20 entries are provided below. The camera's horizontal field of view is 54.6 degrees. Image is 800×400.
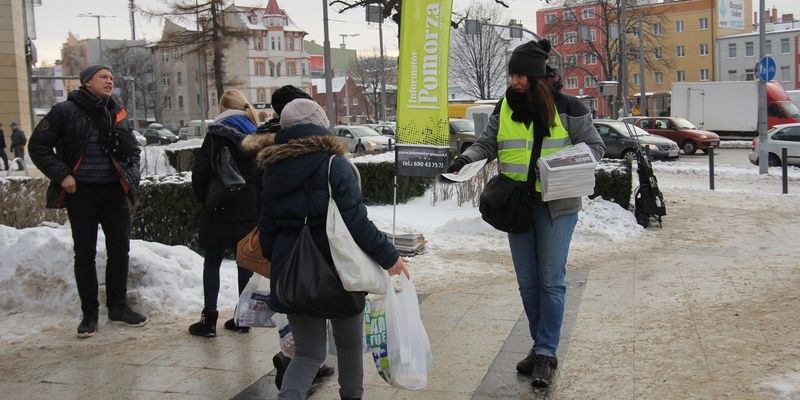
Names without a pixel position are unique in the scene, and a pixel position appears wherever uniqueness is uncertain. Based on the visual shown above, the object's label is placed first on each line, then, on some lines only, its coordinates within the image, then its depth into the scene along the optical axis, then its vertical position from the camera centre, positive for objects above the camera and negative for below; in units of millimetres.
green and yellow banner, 7568 +437
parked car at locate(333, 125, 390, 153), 34438 -190
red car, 29391 -337
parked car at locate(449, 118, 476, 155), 26769 -99
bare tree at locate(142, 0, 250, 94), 26812 +3745
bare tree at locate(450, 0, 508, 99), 62625 +5695
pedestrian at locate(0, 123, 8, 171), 27781 -133
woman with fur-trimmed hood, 3344 -341
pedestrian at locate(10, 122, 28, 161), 29438 +146
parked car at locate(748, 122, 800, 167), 21016 -637
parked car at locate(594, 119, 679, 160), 25125 -610
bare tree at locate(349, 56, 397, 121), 93288 +7166
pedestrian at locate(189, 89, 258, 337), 5070 -425
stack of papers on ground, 8430 -1214
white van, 50594 +674
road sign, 20125 +1300
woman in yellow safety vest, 4227 -152
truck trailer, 34562 +723
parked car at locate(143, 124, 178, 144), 60119 +352
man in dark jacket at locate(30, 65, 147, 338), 5141 -152
